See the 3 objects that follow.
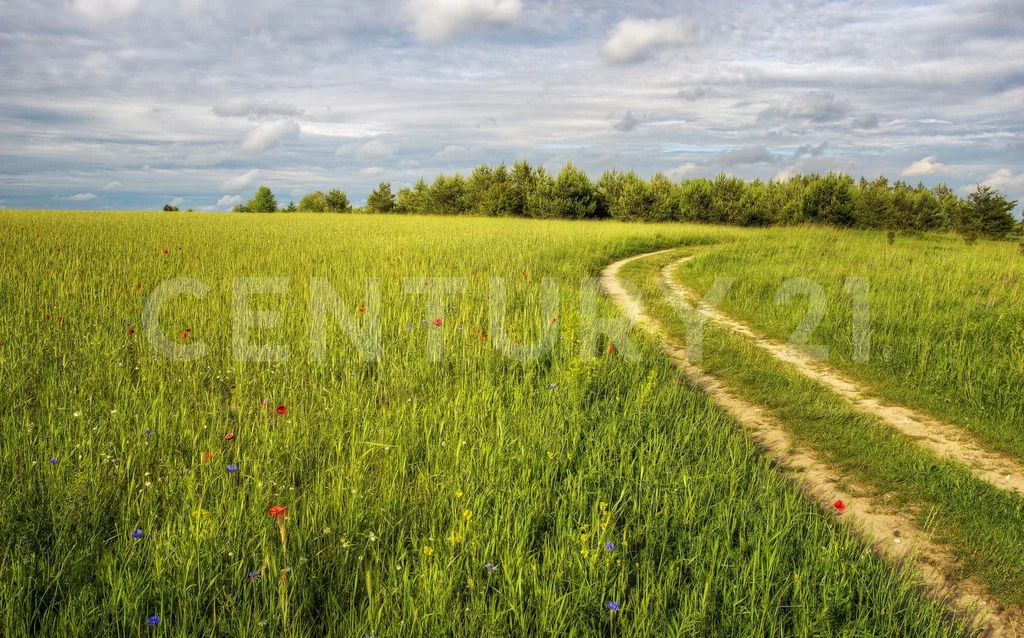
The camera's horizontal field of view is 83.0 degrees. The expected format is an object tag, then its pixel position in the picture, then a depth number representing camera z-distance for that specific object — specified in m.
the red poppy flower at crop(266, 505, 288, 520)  2.38
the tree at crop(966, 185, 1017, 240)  27.19
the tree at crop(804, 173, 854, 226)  39.88
